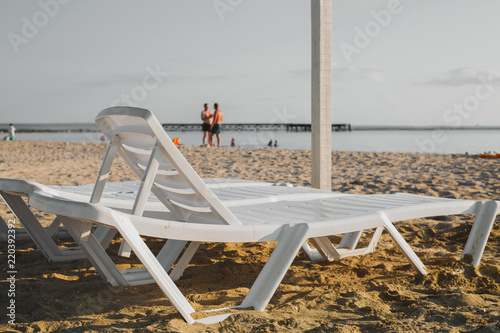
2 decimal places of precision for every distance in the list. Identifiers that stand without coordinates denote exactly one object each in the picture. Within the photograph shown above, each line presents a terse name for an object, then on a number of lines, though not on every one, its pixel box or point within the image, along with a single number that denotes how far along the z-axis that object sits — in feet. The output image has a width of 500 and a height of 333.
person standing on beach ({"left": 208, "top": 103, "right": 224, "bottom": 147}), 54.60
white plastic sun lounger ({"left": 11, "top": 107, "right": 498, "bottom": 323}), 7.06
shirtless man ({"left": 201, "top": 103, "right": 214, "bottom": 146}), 55.06
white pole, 15.40
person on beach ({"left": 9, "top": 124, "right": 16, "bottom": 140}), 77.01
